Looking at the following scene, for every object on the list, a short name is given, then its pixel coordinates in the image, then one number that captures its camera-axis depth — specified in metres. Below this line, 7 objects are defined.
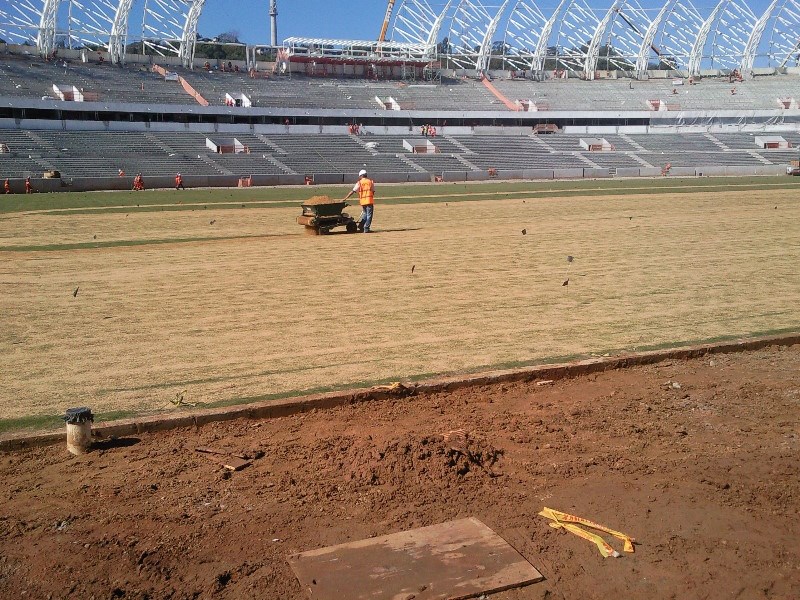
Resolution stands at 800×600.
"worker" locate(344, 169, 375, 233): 19.91
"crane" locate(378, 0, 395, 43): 132.88
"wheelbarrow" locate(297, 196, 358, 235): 20.64
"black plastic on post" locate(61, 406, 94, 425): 5.87
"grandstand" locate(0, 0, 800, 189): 57.91
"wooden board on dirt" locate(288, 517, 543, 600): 4.17
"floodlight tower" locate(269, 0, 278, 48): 102.88
